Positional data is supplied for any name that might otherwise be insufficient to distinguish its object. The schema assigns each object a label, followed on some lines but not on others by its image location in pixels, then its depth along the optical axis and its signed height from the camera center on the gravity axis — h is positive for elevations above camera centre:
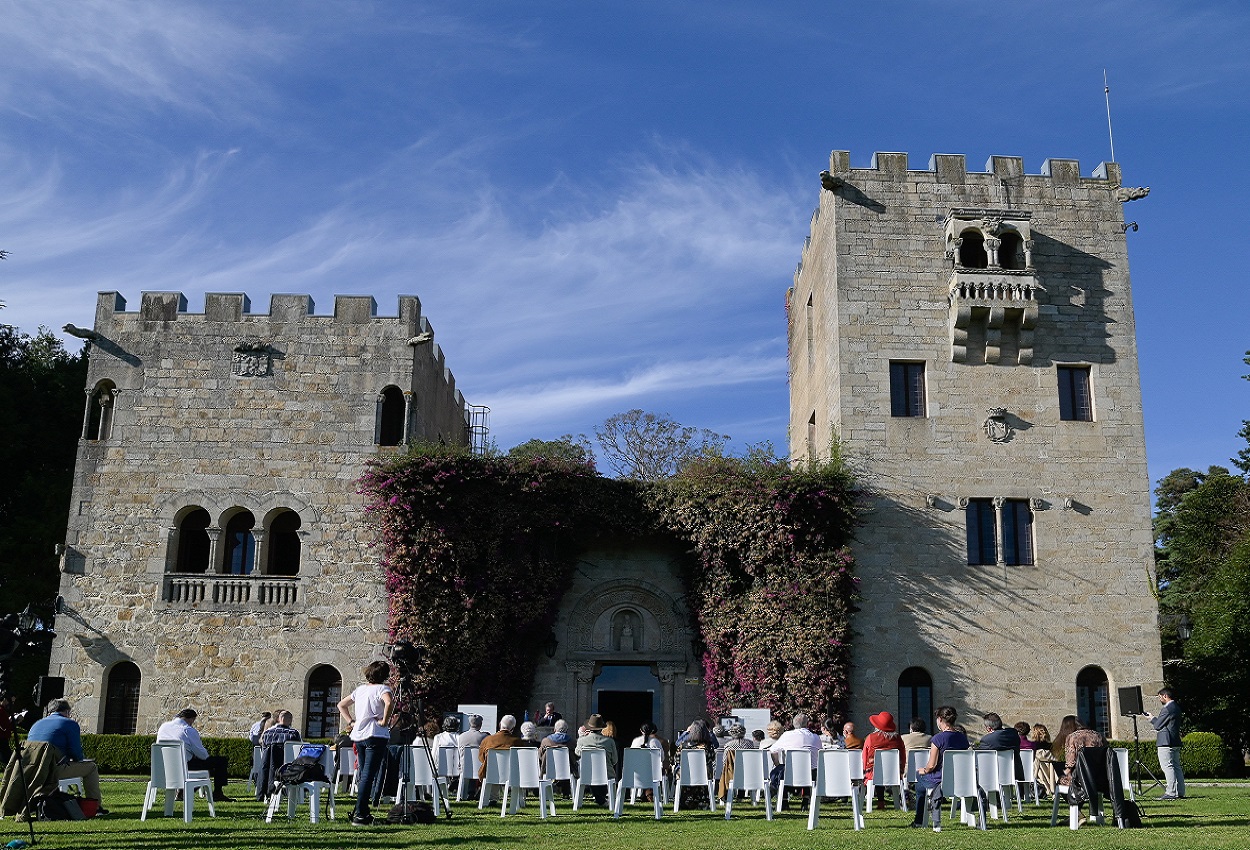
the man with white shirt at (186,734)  12.52 -0.50
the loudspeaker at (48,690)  19.97 -0.05
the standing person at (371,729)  11.41 -0.37
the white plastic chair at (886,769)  12.74 -0.79
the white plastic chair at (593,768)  12.98 -0.83
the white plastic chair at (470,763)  13.68 -0.84
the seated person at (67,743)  11.75 -0.58
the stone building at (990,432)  21.06 +5.17
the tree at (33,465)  27.17 +5.57
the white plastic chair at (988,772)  12.06 -0.76
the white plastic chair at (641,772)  12.61 -0.85
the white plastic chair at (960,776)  11.80 -0.79
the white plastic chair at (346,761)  12.78 -0.78
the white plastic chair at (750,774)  12.48 -0.85
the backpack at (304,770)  11.42 -0.80
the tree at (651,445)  37.69 +8.40
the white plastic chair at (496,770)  12.89 -0.87
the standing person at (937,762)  12.12 -0.68
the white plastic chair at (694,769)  13.17 -0.85
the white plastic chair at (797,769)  12.36 -0.78
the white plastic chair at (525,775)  12.61 -0.89
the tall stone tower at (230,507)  20.92 +3.44
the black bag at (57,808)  11.46 -1.21
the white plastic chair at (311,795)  11.74 -1.11
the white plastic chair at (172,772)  11.54 -0.84
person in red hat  13.55 -0.51
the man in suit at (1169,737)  14.88 -0.45
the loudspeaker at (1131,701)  18.61 +0.01
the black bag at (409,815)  11.58 -1.24
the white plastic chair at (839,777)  11.79 -0.82
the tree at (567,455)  22.11 +4.65
